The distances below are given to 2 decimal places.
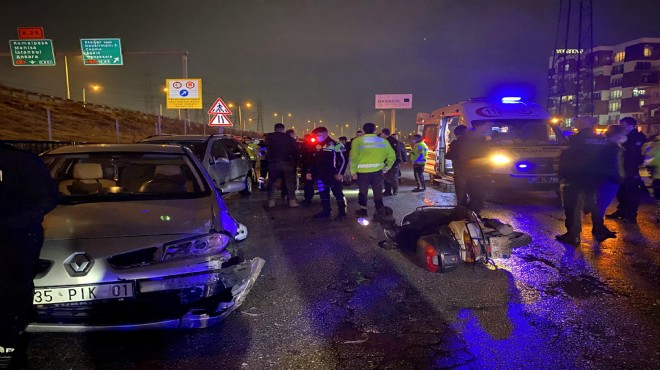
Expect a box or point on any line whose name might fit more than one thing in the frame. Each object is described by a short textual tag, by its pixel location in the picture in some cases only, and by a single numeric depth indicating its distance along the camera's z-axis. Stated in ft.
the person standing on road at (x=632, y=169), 22.67
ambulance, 28.66
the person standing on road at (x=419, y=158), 36.42
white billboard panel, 106.52
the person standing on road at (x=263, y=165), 34.16
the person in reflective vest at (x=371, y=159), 23.16
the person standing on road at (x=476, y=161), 22.72
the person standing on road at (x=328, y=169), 24.84
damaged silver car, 8.72
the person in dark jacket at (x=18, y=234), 7.60
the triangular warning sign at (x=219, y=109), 49.37
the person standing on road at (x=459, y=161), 23.31
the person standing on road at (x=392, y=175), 35.19
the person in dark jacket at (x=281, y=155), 27.53
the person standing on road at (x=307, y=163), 30.30
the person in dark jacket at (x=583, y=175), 17.60
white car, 28.14
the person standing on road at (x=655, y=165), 20.57
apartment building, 203.26
